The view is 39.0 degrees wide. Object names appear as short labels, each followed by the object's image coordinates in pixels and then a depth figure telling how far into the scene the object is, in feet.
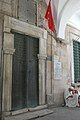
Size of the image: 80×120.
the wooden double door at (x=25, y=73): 10.32
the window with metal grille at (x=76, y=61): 15.84
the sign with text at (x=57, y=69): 13.00
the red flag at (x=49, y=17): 11.32
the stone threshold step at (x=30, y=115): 9.21
